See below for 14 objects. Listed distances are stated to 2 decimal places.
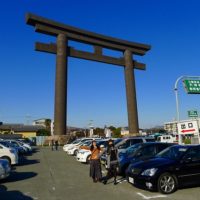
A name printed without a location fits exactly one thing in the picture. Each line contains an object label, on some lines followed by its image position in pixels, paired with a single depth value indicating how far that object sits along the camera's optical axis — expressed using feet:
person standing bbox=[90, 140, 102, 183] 40.24
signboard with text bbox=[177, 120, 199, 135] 61.82
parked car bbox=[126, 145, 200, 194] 31.68
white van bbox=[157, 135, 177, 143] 164.14
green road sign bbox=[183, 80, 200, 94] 74.59
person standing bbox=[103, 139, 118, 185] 39.42
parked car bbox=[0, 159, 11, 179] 38.99
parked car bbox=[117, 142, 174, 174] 43.88
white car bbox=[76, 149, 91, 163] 65.12
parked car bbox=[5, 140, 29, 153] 106.63
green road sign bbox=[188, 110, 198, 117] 66.34
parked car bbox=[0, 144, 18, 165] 59.00
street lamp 72.65
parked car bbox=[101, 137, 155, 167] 54.86
